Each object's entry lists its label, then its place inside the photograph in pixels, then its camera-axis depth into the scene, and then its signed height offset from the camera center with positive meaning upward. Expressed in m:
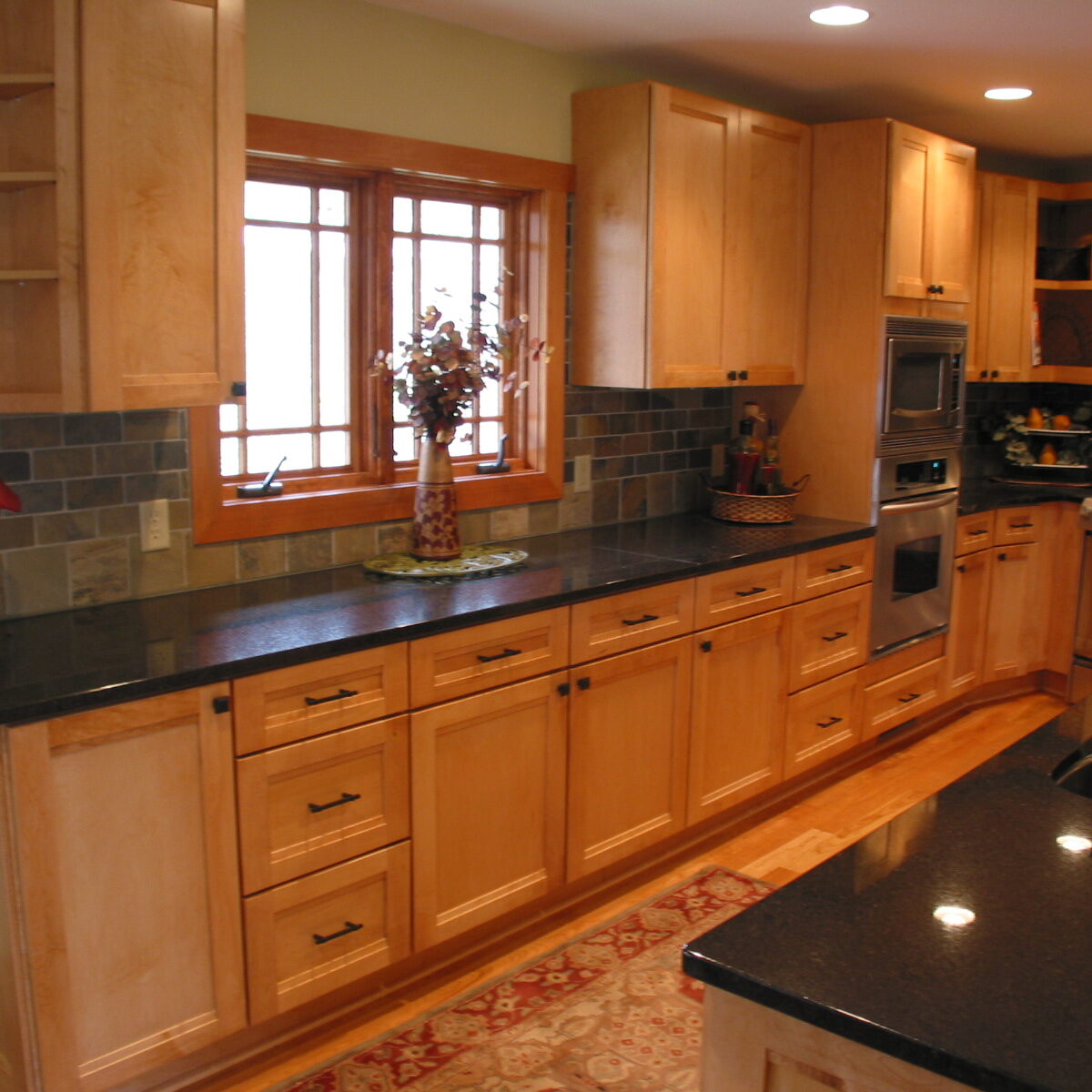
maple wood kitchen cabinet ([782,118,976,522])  3.88 +0.44
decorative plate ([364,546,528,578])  2.91 -0.43
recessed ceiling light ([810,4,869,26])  2.99 +1.02
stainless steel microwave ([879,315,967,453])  3.97 +0.08
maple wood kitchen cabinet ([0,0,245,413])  2.06 +0.36
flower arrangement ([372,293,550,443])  2.93 +0.07
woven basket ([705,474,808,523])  3.84 -0.35
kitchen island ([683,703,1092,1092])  1.00 -0.54
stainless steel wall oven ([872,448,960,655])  4.01 -0.50
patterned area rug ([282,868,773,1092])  2.36 -1.37
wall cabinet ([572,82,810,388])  3.38 +0.51
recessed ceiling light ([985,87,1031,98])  3.90 +1.06
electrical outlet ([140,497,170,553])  2.63 -0.29
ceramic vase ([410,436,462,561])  3.03 -0.28
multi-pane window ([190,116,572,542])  2.90 +0.24
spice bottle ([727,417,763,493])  3.92 -0.19
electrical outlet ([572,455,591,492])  3.70 -0.23
